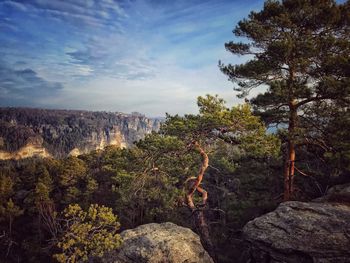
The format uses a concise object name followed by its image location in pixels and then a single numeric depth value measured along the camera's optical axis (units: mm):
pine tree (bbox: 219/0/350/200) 11633
